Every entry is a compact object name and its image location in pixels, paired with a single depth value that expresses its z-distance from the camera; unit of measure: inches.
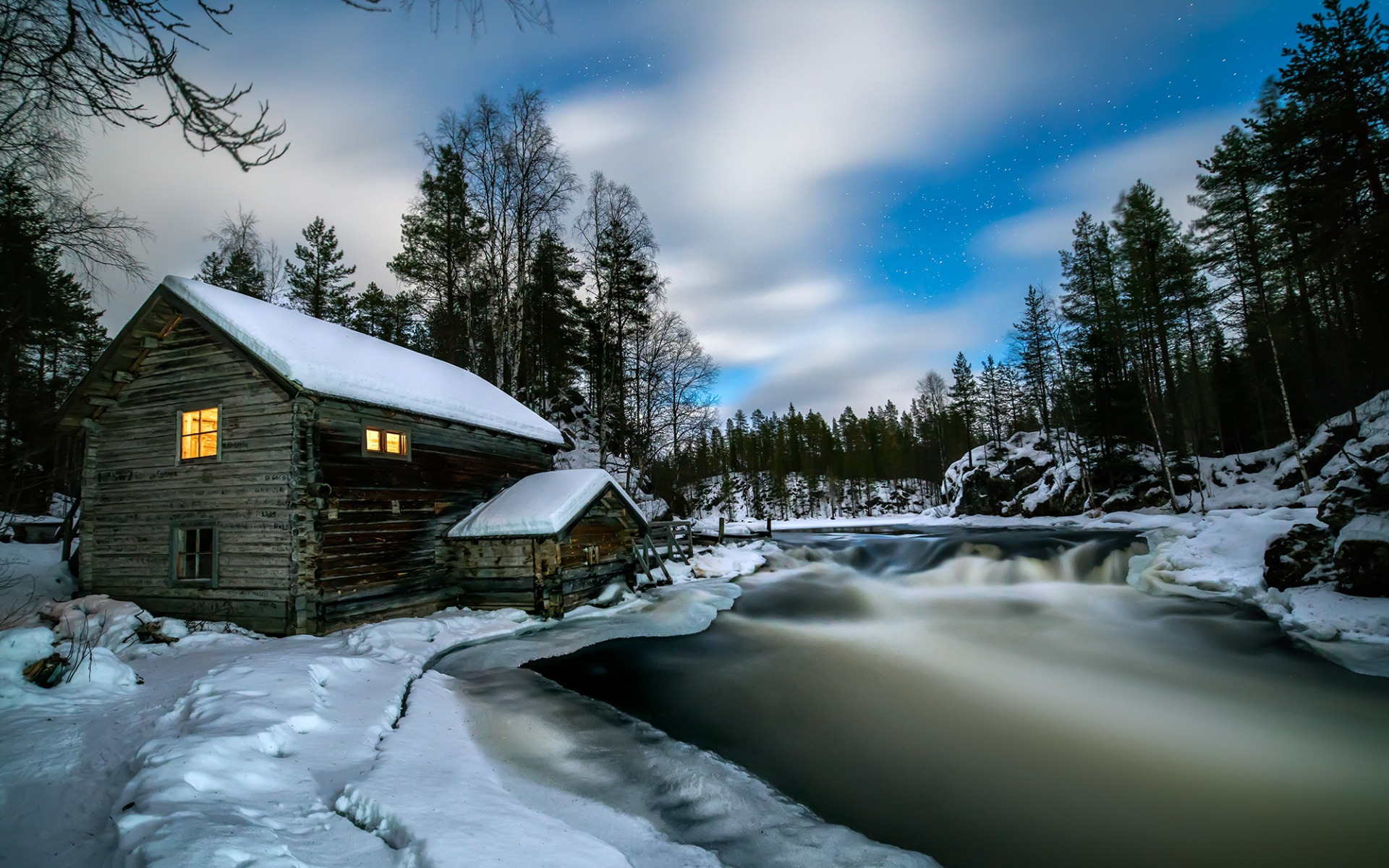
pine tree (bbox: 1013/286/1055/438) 1446.9
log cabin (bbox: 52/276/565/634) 389.4
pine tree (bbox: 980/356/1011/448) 1991.9
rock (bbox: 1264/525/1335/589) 407.5
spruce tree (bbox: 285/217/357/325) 1035.9
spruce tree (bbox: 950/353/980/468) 2043.6
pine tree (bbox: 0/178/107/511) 427.8
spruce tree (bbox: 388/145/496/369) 879.7
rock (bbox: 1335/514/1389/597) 354.6
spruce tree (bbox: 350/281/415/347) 1117.7
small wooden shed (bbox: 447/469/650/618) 487.9
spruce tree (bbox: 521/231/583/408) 1058.1
